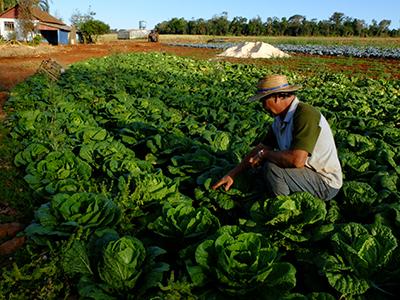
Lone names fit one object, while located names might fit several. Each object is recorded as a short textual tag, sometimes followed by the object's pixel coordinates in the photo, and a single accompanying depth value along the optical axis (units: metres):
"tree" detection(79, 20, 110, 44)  53.56
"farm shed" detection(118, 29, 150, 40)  79.69
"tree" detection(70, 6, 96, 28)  58.04
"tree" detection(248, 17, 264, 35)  88.96
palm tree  61.73
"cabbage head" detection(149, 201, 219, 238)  2.97
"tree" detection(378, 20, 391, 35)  81.68
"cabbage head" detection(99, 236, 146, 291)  2.51
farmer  3.13
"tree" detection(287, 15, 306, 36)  87.81
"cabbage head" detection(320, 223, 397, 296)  2.44
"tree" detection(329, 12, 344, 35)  84.12
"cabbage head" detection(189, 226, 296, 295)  2.38
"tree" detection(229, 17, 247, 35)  92.38
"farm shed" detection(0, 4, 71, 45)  40.91
